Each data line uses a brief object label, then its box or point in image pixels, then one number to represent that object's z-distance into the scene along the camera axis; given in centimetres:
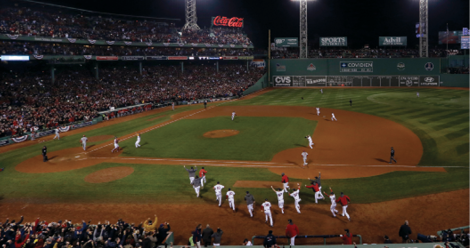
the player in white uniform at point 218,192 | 1494
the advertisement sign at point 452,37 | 7181
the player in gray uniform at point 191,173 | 1756
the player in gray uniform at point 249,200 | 1355
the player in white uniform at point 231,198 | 1452
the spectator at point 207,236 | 1116
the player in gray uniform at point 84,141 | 2564
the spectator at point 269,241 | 1010
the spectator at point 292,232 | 1120
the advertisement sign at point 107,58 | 4987
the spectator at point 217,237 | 1115
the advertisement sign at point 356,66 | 6888
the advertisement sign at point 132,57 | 5345
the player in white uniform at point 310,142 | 2385
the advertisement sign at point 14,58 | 3753
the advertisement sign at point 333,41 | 7638
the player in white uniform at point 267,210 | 1303
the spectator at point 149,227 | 1178
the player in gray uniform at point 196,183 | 1603
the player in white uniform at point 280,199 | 1394
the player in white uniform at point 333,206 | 1346
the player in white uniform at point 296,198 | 1406
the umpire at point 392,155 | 2028
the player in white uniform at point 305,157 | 2012
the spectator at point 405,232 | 1090
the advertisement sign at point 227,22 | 7549
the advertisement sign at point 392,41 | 7531
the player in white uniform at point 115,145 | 2500
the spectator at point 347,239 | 1059
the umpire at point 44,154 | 2337
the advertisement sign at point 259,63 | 7606
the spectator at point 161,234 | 1120
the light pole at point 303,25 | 6160
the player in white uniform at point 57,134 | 3022
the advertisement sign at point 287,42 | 7875
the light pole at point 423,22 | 5962
